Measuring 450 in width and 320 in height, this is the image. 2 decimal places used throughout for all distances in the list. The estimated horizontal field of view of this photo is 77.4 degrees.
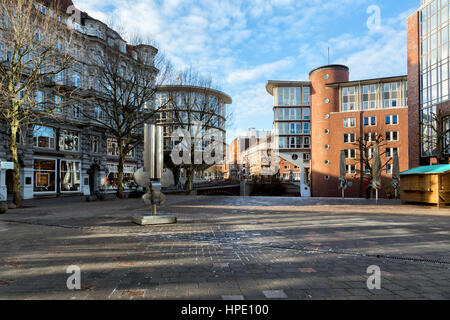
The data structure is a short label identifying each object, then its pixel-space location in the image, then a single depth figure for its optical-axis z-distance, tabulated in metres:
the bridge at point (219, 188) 41.59
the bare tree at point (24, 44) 15.23
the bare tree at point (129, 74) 21.27
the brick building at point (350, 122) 42.16
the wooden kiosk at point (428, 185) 16.70
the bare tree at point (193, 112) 28.80
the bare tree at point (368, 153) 40.79
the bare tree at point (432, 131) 25.61
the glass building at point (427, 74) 30.92
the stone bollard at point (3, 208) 13.43
